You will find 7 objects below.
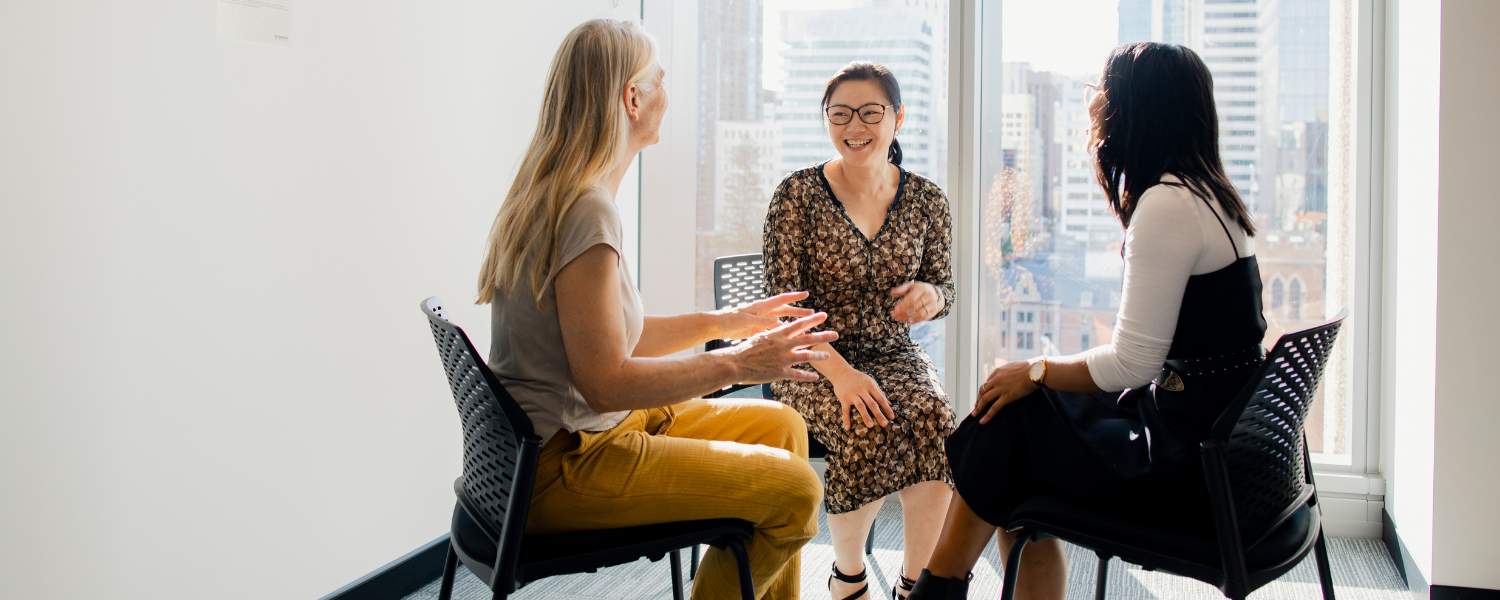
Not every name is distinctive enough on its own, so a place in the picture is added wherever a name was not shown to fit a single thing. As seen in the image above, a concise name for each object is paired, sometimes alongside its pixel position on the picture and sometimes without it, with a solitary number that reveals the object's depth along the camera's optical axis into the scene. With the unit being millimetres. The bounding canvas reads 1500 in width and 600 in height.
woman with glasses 2443
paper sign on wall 2072
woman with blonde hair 1629
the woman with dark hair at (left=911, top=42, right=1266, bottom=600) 1729
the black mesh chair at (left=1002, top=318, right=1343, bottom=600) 1592
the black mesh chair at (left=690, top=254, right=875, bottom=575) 3018
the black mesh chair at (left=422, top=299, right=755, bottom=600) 1550
